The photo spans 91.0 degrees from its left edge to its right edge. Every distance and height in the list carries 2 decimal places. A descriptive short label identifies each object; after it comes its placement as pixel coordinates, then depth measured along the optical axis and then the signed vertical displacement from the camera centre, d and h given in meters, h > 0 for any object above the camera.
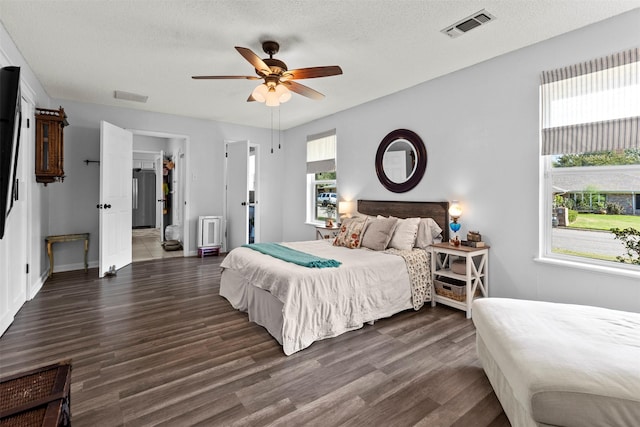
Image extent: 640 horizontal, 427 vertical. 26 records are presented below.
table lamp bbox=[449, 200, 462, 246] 3.46 -0.07
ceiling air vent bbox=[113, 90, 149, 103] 4.43 +1.59
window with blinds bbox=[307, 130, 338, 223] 5.64 +0.58
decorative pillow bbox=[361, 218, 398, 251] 3.55 -0.29
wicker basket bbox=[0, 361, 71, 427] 0.96 -0.65
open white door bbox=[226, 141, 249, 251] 5.98 +0.25
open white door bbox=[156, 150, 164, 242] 7.81 +0.48
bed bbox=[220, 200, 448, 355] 2.47 -0.75
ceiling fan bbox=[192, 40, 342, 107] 2.67 +1.17
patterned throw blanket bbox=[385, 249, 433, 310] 3.21 -0.68
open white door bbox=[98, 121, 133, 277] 4.49 +0.14
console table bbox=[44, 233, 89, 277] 4.46 -0.50
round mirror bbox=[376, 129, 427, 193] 4.03 +0.65
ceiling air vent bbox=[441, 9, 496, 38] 2.48 +1.53
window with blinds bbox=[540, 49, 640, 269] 2.49 +0.44
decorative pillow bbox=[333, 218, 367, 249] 3.76 -0.32
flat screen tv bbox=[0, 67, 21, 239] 1.81 +0.44
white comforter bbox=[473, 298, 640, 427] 1.25 -0.69
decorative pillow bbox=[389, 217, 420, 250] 3.51 -0.30
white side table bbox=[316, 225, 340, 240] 4.93 -0.39
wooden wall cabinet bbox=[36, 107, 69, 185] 3.86 +0.76
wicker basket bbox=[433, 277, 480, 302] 3.22 -0.84
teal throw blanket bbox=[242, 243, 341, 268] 2.76 -0.48
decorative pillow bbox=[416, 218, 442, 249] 3.58 -0.28
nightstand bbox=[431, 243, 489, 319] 3.07 -0.72
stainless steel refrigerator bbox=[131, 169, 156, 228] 10.03 +0.25
